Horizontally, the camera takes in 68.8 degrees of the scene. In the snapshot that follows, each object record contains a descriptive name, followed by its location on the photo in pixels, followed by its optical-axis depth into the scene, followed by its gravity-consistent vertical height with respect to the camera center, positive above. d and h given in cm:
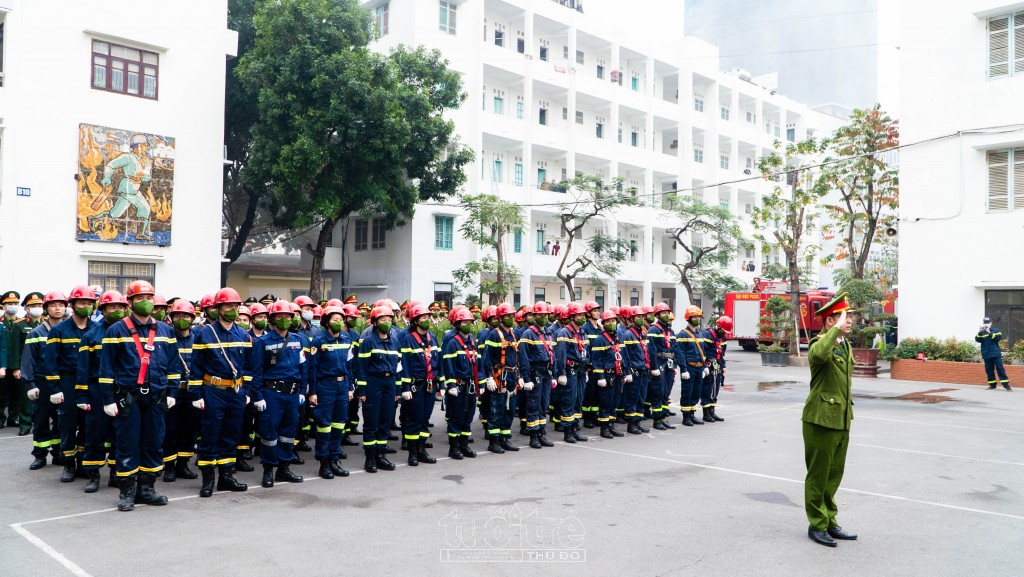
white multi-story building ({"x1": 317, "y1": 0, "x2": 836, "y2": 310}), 3175 +943
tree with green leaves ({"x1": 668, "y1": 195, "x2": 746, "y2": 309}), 3244 +372
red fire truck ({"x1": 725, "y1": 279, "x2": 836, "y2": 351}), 3305 +28
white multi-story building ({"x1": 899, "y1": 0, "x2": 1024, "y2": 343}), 2112 +434
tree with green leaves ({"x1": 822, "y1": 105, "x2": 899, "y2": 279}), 2727 +521
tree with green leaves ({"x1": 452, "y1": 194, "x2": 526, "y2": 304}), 2884 +303
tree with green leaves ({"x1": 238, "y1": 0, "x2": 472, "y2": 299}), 2419 +643
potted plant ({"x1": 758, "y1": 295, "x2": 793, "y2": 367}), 2712 -66
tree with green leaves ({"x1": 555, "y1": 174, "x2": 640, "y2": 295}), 3127 +409
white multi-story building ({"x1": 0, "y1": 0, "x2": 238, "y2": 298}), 2000 +456
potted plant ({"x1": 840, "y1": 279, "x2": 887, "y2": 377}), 2280 -44
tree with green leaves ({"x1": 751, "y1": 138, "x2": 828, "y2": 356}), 2720 +394
